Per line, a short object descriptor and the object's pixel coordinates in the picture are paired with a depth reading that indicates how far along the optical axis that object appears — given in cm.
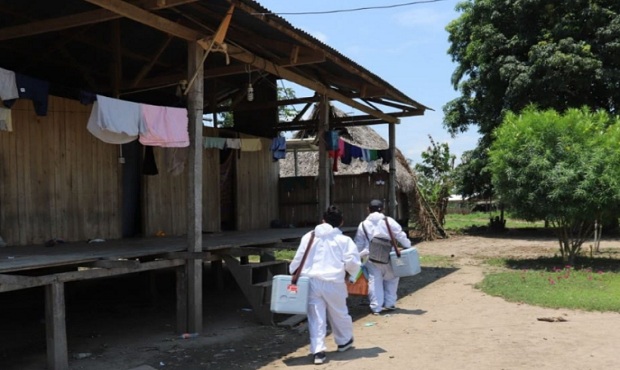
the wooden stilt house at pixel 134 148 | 693
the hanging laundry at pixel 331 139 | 1200
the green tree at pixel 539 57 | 1927
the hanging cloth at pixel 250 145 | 1270
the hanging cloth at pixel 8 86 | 656
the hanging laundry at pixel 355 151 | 1488
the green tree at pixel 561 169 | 1192
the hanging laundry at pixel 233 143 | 1217
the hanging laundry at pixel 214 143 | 1165
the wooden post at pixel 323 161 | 1179
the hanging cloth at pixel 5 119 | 689
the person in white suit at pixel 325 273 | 605
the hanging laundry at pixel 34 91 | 679
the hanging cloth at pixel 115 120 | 698
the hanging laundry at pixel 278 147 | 1334
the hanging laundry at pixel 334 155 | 1328
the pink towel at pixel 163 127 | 745
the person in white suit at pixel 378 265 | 826
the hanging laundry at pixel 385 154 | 1574
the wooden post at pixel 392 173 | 1548
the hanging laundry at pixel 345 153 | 1453
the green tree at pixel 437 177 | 2206
